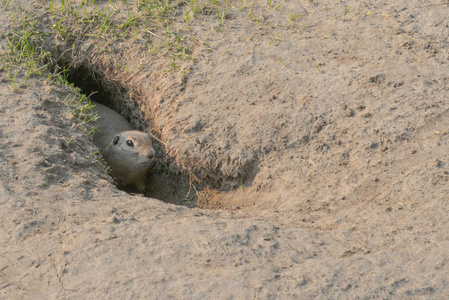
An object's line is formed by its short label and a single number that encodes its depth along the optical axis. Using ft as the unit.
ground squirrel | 33.19
